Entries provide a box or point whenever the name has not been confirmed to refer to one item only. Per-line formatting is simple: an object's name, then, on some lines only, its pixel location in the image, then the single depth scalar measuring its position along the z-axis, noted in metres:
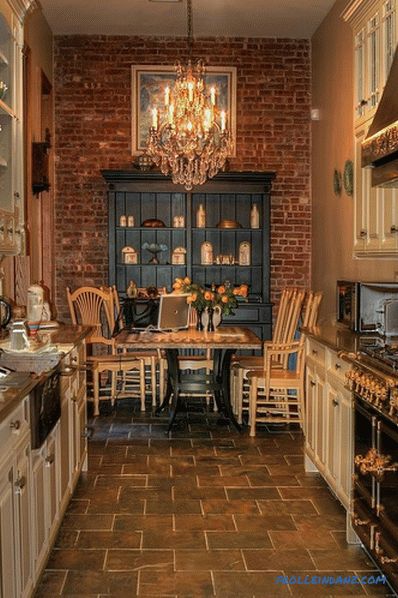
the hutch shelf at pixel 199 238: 7.43
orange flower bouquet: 5.93
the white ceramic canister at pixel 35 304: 4.44
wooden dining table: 5.46
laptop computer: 5.88
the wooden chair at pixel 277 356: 6.09
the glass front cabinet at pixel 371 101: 3.91
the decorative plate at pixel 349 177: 5.82
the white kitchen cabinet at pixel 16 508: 2.21
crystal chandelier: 5.59
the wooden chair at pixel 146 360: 6.64
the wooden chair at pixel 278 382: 5.64
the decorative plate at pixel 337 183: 6.35
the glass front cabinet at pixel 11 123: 3.91
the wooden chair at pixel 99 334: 6.59
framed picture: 7.61
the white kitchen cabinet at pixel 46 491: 2.83
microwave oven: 4.39
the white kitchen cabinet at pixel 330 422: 3.53
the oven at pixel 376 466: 2.69
